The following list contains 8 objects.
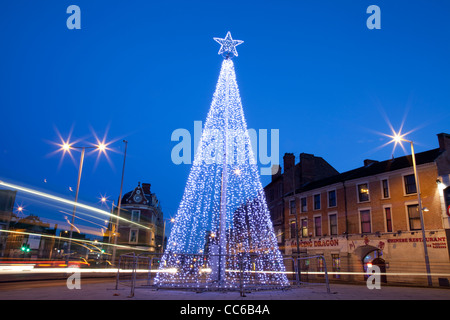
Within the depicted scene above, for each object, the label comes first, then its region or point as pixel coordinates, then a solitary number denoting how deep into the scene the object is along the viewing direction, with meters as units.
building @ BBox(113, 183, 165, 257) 54.66
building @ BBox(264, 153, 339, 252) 41.41
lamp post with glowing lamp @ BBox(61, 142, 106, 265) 26.30
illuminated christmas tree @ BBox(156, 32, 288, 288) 16.91
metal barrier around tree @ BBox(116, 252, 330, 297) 11.68
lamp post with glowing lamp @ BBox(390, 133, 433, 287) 20.34
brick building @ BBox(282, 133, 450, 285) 24.42
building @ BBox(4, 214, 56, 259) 42.81
